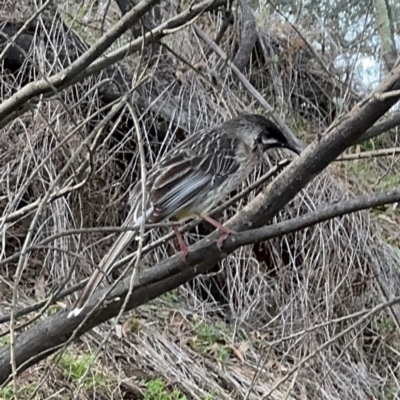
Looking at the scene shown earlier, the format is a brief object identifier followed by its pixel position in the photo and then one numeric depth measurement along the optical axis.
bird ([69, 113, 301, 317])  3.52
